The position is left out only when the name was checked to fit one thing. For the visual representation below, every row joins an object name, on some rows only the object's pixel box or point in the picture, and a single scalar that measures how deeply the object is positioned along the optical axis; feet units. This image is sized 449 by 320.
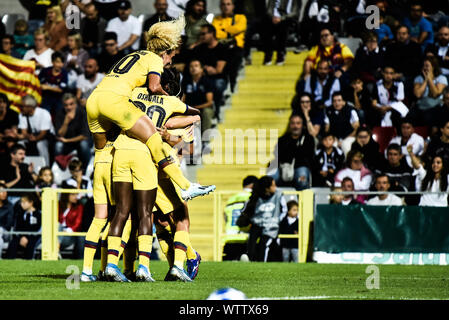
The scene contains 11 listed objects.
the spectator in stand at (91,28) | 73.61
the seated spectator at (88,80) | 68.13
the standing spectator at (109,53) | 69.36
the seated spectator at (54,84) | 69.62
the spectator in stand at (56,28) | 74.32
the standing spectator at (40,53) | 72.49
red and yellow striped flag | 70.49
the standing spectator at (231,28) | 70.08
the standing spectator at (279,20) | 69.36
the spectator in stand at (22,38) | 74.98
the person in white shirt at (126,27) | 71.20
